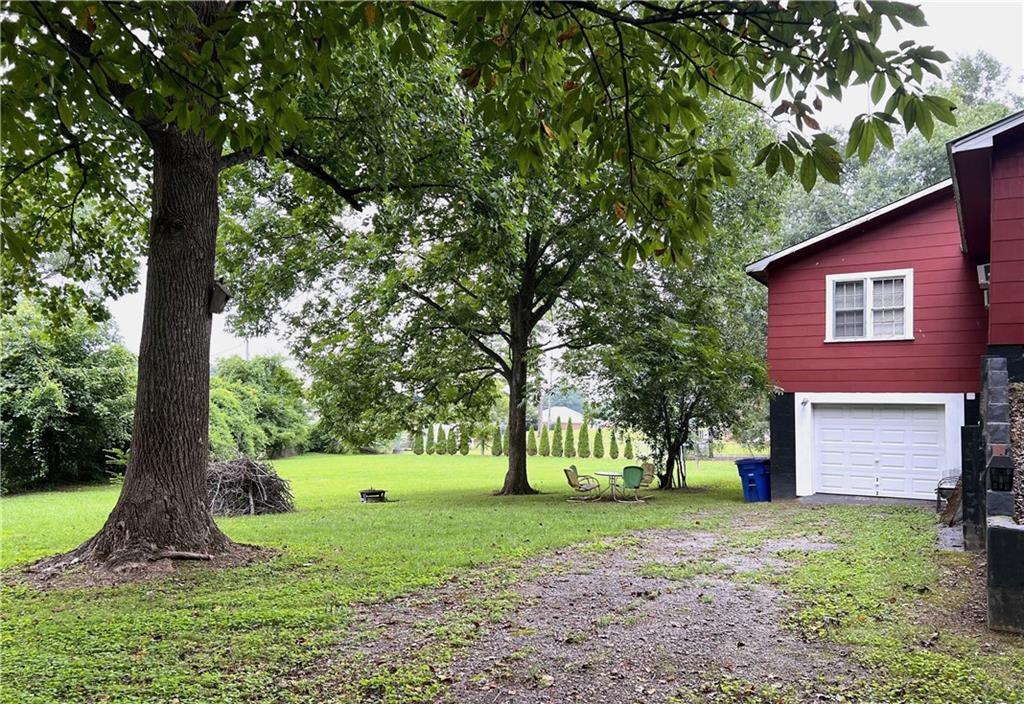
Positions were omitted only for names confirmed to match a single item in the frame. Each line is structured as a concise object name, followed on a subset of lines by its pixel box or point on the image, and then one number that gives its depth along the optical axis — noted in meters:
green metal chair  15.34
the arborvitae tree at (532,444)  36.00
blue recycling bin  14.64
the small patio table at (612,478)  14.94
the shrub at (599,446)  32.69
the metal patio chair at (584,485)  15.47
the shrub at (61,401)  17.77
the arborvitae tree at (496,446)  34.80
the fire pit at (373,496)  15.61
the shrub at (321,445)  36.94
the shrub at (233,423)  21.22
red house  13.27
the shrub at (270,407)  30.34
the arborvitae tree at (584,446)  33.34
